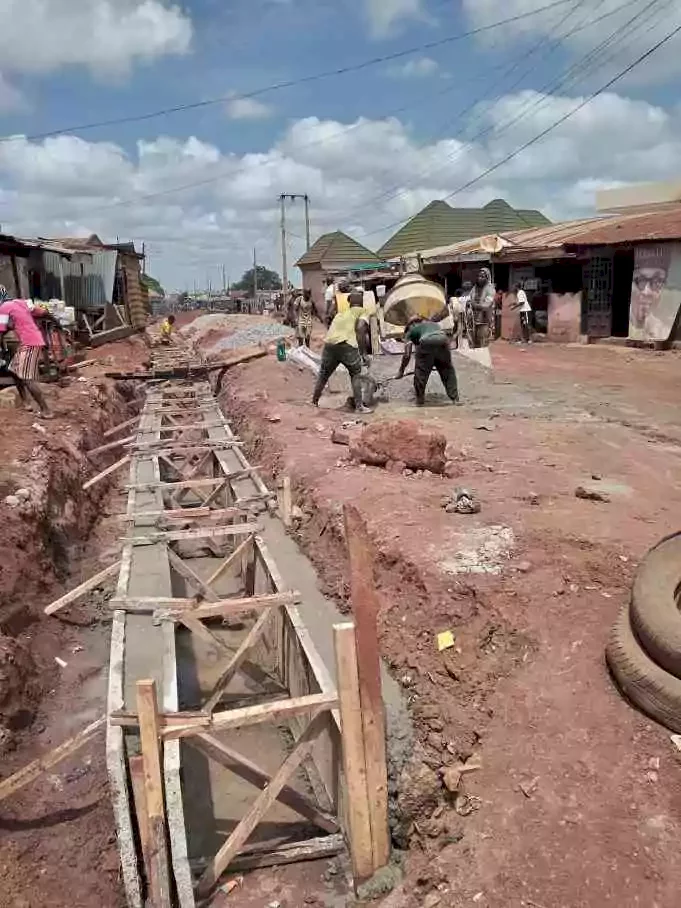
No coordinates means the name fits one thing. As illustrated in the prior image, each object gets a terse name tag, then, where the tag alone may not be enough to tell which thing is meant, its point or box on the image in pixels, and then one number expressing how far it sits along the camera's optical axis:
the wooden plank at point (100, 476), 9.42
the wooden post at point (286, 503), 7.50
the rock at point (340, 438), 8.80
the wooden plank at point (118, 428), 11.93
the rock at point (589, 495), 6.17
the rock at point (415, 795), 3.89
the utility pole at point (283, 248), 41.75
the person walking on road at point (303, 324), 18.98
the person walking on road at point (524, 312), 20.92
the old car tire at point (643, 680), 3.48
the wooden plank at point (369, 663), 3.52
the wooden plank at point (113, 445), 10.47
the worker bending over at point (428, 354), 10.20
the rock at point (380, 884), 3.82
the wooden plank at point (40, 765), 4.24
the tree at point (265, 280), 87.19
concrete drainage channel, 3.72
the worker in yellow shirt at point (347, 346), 10.27
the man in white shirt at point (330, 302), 16.68
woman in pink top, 10.40
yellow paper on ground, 4.62
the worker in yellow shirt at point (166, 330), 27.20
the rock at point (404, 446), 7.30
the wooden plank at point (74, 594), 6.19
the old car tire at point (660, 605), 3.58
